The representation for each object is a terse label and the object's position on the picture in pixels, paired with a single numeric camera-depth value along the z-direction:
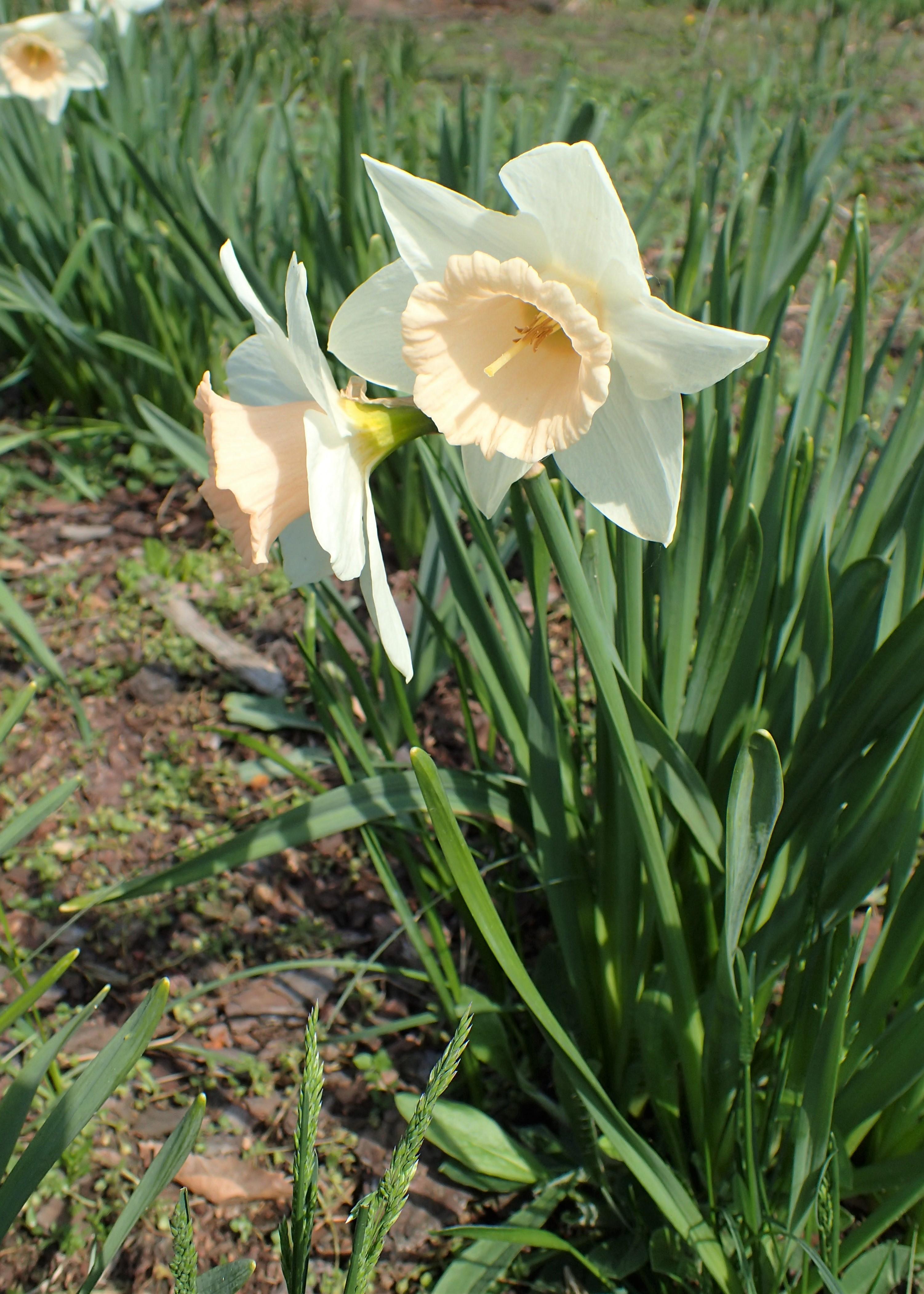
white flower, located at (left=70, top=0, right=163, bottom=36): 1.00
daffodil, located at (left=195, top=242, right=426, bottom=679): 0.34
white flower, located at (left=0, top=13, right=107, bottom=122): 0.85
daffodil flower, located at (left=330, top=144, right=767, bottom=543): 0.34
